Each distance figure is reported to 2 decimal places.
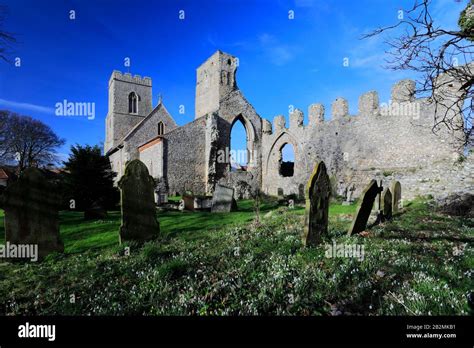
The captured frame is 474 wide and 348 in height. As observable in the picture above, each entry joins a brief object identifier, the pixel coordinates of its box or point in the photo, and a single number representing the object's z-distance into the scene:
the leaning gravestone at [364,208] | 6.32
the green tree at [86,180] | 12.72
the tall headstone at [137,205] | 5.98
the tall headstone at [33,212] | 5.07
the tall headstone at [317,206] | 5.38
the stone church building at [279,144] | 16.94
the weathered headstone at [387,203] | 8.70
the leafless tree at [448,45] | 3.40
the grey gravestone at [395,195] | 10.70
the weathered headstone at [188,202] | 13.06
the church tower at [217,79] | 28.12
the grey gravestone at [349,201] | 14.96
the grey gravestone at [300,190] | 22.05
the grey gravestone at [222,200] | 12.43
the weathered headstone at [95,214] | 9.56
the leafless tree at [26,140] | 15.87
